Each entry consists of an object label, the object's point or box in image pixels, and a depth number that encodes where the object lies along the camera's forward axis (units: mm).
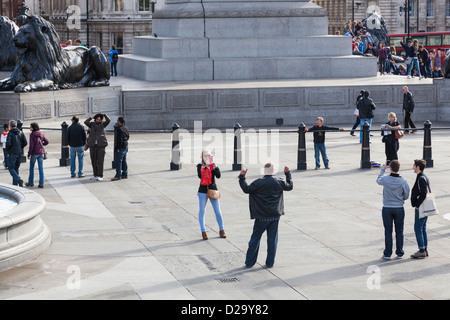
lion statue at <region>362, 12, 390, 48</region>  60219
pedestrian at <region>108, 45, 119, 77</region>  43525
